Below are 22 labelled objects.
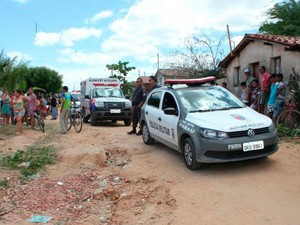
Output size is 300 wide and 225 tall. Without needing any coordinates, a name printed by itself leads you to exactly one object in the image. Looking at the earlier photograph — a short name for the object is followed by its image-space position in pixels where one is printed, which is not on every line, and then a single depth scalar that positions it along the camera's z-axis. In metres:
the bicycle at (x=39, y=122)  9.90
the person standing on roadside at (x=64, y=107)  9.35
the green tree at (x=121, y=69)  27.66
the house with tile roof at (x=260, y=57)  8.04
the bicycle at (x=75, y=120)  9.51
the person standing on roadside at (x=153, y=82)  7.64
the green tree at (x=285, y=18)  15.55
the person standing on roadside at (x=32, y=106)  10.02
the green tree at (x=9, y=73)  13.01
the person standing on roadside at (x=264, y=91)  7.76
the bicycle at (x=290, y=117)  7.10
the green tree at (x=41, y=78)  35.00
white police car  4.50
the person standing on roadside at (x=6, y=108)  11.05
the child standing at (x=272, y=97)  7.10
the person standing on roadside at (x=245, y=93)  8.63
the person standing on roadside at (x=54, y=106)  15.42
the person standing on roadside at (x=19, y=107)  8.95
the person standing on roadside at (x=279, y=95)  7.01
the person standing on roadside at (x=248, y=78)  9.22
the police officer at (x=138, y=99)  8.10
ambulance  11.04
